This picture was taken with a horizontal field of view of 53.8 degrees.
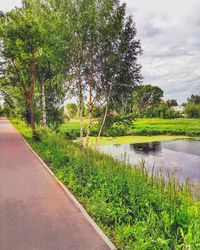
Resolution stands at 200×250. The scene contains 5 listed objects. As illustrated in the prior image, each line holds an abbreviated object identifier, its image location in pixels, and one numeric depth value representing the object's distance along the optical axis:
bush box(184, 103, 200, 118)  60.74
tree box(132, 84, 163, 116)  64.80
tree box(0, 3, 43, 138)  13.38
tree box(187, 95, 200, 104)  85.15
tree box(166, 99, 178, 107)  95.30
